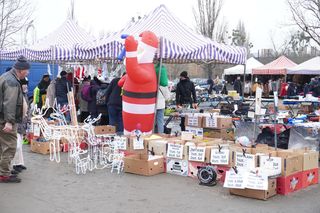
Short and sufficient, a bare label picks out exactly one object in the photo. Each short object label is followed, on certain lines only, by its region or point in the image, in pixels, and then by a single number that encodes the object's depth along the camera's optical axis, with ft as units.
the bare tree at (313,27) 76.84
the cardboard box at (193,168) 23.67
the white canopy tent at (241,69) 112.47
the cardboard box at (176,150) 24.10
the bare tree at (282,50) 181.88
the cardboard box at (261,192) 19.72
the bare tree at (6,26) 85.30
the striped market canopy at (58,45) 38.99
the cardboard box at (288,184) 20.70
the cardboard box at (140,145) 25.80
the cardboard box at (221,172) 22.88
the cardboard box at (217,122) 33.24
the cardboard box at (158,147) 25.18
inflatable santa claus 28.35
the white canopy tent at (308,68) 98.02
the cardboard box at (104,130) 32.42
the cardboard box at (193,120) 34.19
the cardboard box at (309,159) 22.05
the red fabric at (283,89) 100.04
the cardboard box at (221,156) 22.54
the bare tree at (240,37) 173.88
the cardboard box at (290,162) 20.65
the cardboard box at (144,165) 24.23
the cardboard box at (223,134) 33.22
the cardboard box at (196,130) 34.24
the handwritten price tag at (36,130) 32.42
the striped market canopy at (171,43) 29.84
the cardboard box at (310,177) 22.25
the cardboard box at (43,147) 30.86
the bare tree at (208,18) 108.58
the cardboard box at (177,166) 24.32
